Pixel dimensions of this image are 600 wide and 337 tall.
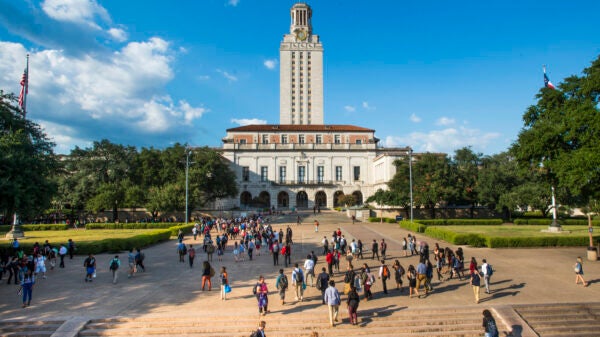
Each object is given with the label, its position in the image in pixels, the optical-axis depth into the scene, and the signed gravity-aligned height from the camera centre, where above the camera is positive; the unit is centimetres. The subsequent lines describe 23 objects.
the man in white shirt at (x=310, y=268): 1455 -300
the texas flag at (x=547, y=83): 2716 +953
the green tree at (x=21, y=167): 1889 +190
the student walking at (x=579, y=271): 1467 -324
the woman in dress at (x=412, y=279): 1330 -319
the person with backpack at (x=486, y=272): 1379 -308
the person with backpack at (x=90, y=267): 1560 -313
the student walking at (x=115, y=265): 1538 -300
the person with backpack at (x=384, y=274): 1381 -313
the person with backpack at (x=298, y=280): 1291 -310
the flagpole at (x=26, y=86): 2862 +953
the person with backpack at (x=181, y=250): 2059 -311
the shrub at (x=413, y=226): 3400 -311
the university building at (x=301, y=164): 7269 +712
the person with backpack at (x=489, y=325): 875 -331
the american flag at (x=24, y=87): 2846 +940
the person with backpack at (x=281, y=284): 1238 -314
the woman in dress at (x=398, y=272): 1367 -303
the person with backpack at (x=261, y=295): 1138 -324
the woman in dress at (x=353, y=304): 1091 -338
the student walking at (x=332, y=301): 1084 -328
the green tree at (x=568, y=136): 1995 +393
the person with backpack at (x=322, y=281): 1240 -305
